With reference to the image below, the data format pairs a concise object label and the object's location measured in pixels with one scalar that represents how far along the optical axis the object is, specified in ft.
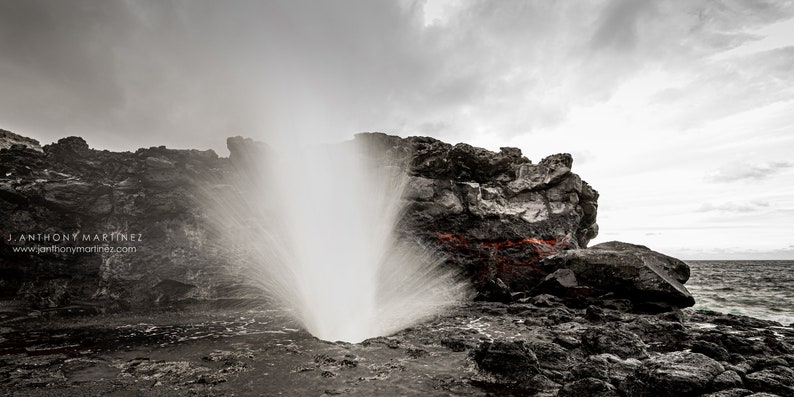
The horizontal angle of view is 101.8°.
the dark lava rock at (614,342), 28.50
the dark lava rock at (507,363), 24.77
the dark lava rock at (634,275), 56.02
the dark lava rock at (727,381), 19.94
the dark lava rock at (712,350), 27.76
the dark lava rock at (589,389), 20.25
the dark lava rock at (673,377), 19.66
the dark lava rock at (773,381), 19.92
